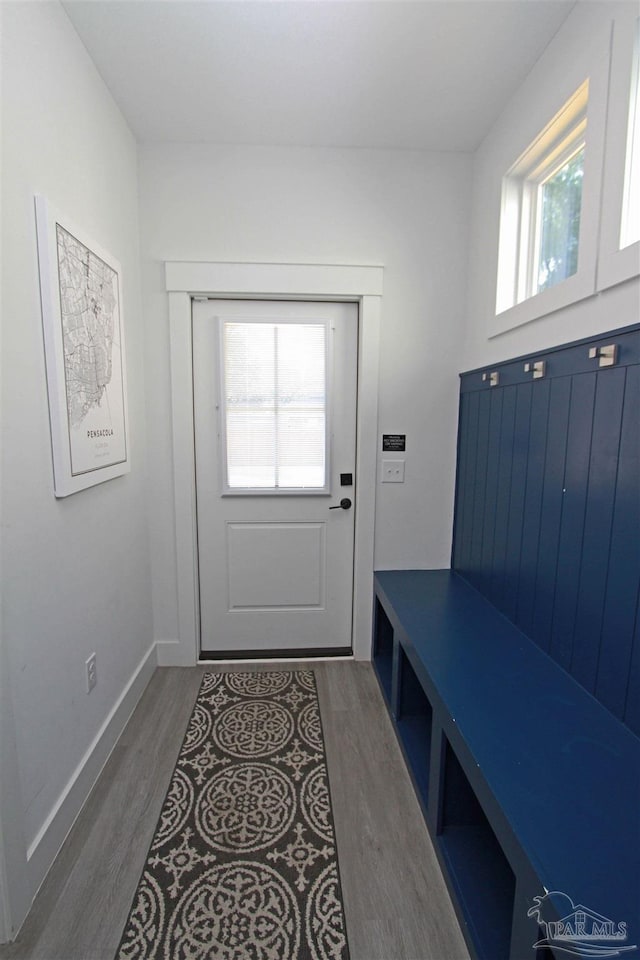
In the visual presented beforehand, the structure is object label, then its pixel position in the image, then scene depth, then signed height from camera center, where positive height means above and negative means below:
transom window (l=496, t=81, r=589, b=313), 1.60 +0.88
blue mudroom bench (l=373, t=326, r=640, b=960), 0.89 -0.84
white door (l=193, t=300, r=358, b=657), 2.34 -0.30
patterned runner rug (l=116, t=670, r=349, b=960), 1.19 -1.38
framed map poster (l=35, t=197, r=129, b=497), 1.36 +0.22
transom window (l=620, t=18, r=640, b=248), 1.22 +0.70
